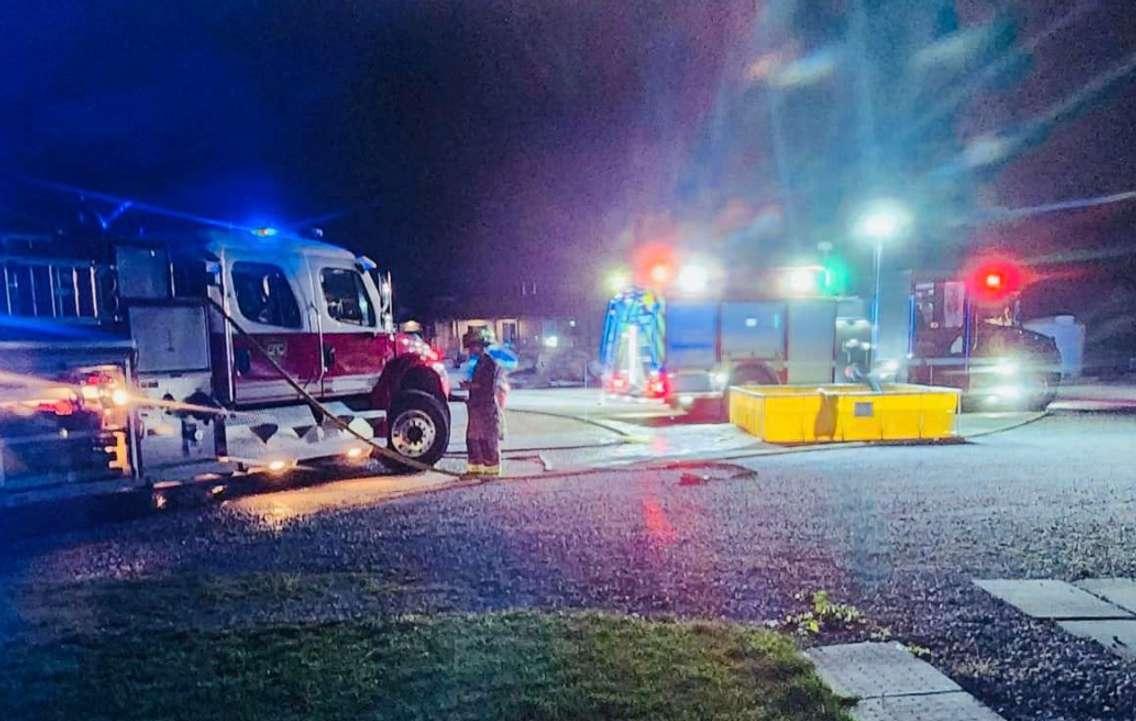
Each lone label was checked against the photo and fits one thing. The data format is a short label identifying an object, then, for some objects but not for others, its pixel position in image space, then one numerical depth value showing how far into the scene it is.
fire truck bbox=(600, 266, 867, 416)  13.44
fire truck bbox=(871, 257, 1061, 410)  14.60
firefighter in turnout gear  8.84
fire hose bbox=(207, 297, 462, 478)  7.93
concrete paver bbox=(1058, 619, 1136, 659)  4.10
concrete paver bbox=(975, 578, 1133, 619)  4.59
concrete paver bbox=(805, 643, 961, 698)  3.59
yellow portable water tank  10.95
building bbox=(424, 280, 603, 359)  30.92
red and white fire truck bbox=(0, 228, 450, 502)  6.65
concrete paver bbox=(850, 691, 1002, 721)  3.34
